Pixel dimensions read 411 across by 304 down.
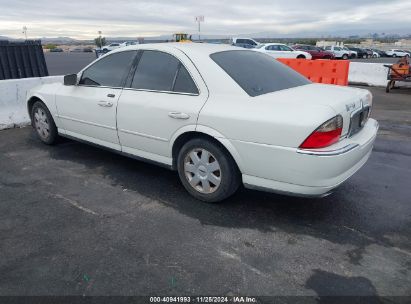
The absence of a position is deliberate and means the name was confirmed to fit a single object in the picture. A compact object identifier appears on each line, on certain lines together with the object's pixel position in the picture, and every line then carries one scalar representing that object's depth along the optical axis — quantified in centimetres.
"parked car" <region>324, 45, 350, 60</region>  3916
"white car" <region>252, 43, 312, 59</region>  2602
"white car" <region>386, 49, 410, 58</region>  4716
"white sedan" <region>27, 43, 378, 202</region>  313
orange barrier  1041
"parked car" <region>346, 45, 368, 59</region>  4372
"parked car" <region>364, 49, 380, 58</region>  4628
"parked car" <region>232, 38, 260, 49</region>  2989
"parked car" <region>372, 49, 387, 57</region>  4900
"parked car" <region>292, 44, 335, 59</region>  3278
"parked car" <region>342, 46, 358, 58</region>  4095
